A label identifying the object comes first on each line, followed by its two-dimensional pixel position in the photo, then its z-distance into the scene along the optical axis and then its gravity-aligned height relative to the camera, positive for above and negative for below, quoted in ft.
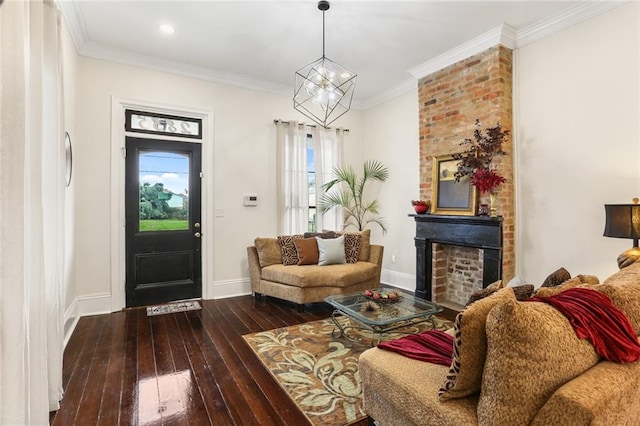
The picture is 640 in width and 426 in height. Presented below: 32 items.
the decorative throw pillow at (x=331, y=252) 13.99 -1.75
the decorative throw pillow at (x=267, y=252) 14.14 -1.75
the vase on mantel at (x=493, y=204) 11.48 +0.28
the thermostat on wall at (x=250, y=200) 15.29 +0.62
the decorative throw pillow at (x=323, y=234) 15.12 -1.04
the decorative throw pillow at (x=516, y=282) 6.01 -1.35
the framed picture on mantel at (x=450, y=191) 12.52 +0.86
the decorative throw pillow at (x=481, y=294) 5.31 -1.40
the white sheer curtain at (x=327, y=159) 17.12 +2.94
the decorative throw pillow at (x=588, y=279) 5.71 -1.25
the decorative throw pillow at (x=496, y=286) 5.76 -1.37
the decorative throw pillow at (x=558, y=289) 4.73 -1.21
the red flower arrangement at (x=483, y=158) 11.23 +1.98
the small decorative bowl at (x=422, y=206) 14.07 +0.26
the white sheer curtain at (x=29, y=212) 4.00 +0.03
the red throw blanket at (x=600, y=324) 3.88 -1.42
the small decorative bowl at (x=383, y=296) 9.59 -2.57
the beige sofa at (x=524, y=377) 3.38 -1.89
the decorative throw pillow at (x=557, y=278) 5.98 -1.28
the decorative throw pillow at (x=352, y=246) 14.58 -1.56
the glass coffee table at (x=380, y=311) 8.39 -2.80
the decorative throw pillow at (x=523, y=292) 4.99 -1.29
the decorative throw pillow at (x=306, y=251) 14.01 -1.71
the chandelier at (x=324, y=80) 9.27 +3.89
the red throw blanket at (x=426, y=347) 5.35 -2.44
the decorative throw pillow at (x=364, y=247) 14.80 -1.63
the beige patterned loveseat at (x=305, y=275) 12.55 -2.56
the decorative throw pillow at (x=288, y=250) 14.17 -1.69
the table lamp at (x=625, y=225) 8.00 -0.36
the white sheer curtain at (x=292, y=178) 16.10 +1.77
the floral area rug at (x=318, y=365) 6.56 -3.98
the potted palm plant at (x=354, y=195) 17.16 +0.98
